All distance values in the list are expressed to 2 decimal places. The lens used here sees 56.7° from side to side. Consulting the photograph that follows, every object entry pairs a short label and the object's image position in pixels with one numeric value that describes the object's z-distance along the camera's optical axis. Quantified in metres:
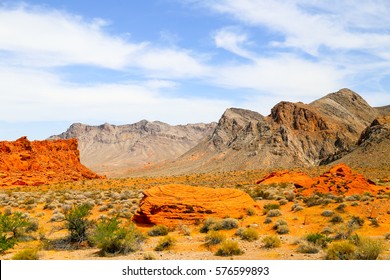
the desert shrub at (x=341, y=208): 21.02
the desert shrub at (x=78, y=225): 15.00
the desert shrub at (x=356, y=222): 16.90
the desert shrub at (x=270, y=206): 22.30
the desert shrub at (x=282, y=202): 24.76
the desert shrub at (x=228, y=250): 12.18
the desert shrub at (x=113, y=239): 12.80
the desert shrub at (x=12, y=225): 14.78
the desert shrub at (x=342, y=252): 10.82
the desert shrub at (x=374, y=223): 17.49
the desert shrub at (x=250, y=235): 14.59
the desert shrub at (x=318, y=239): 12.81
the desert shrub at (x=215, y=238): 13.80
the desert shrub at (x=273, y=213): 20.02
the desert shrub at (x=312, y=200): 23.25
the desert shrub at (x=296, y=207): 22.23
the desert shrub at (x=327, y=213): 19.91
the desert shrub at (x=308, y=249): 12.05
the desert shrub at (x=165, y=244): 13.36
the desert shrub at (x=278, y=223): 17.16
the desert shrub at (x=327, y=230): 15.92
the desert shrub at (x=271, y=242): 13.24
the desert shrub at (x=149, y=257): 11.63
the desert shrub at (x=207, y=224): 16.91
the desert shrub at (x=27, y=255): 11.34
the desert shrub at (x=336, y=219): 18.44
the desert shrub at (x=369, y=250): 10.54
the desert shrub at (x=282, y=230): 16.31
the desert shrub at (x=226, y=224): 16.80
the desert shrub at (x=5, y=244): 12.66
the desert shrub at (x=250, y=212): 20.09
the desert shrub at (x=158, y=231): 16.59
